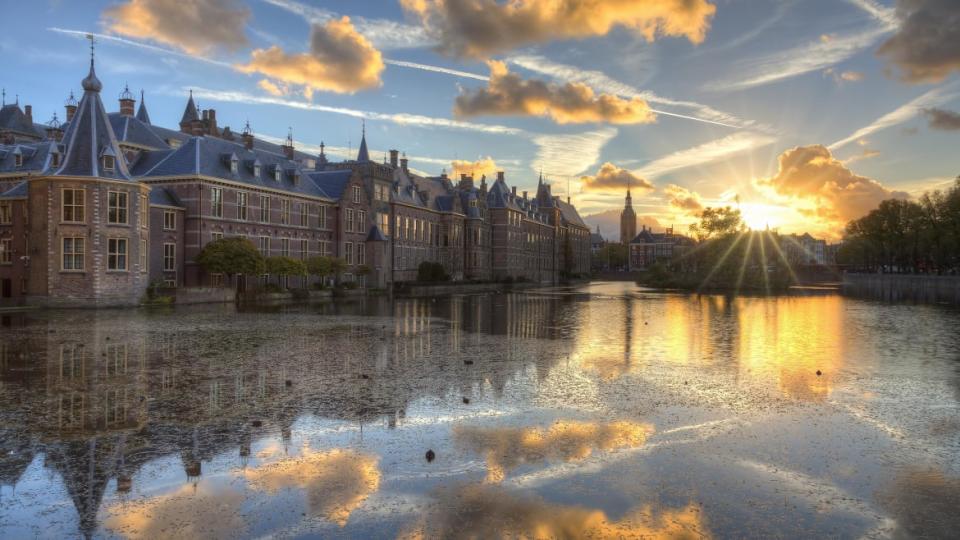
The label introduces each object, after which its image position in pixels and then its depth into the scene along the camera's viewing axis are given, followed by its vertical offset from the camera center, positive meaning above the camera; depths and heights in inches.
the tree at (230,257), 1854.1 +60.0
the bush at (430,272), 2954.7 +26.4
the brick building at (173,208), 1605.6 +225.5
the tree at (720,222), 3695.9 +317.0
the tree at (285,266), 1999.3 +37.2
